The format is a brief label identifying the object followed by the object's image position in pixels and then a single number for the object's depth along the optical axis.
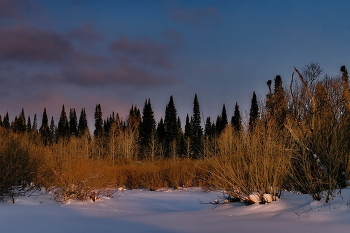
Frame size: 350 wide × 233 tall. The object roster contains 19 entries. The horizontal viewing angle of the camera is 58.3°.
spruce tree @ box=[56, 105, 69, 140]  83.69
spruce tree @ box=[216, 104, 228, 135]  74.68
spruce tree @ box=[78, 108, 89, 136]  91.10
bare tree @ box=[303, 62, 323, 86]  18.84
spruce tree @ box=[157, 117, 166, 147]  65.82
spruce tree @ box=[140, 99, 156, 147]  61.59
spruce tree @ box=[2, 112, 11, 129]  94.41
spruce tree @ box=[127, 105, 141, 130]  68.91
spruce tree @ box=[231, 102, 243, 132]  68.44
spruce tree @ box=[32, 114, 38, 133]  108.06
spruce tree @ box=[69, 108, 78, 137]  87.34
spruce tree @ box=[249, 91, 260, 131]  68.55
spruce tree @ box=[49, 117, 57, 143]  95.95
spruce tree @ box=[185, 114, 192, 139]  74.57
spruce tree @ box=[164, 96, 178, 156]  63.50
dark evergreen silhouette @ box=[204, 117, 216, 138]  69.99
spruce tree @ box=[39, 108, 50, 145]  90.53
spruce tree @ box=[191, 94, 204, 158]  69.12
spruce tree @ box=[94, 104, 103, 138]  84.49
